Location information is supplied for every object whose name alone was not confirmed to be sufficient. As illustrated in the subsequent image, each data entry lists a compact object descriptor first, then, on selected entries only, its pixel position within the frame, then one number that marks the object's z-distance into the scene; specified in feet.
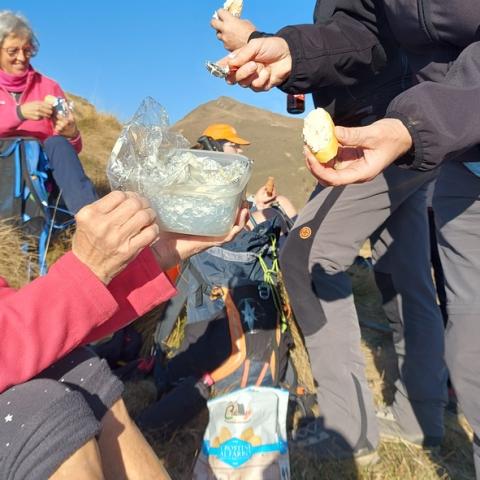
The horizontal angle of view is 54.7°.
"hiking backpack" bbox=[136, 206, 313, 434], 7.34
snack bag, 5.04
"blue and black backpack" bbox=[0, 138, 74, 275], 9.97
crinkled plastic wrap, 3.96
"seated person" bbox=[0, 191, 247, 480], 2.90
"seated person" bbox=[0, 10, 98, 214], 10.09
